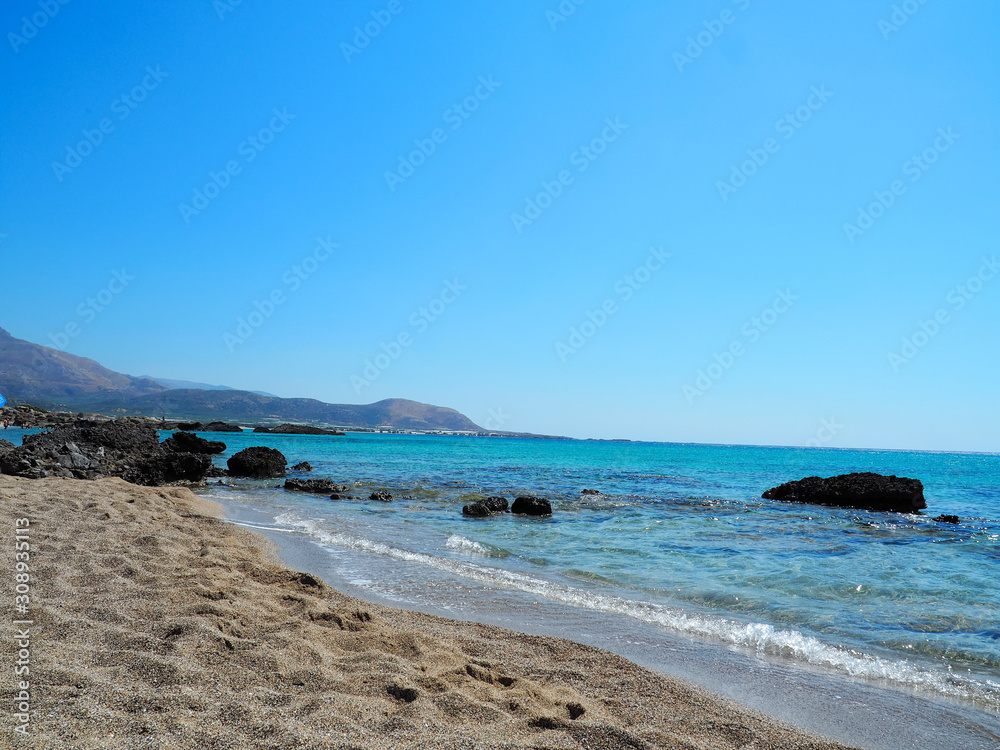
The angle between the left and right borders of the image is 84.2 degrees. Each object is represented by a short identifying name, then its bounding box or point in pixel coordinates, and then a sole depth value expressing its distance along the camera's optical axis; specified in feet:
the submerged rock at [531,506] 59.98
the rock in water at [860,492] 77.15
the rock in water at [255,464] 95.09
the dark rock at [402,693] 13.79
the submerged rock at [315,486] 75.72
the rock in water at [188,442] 105.19
